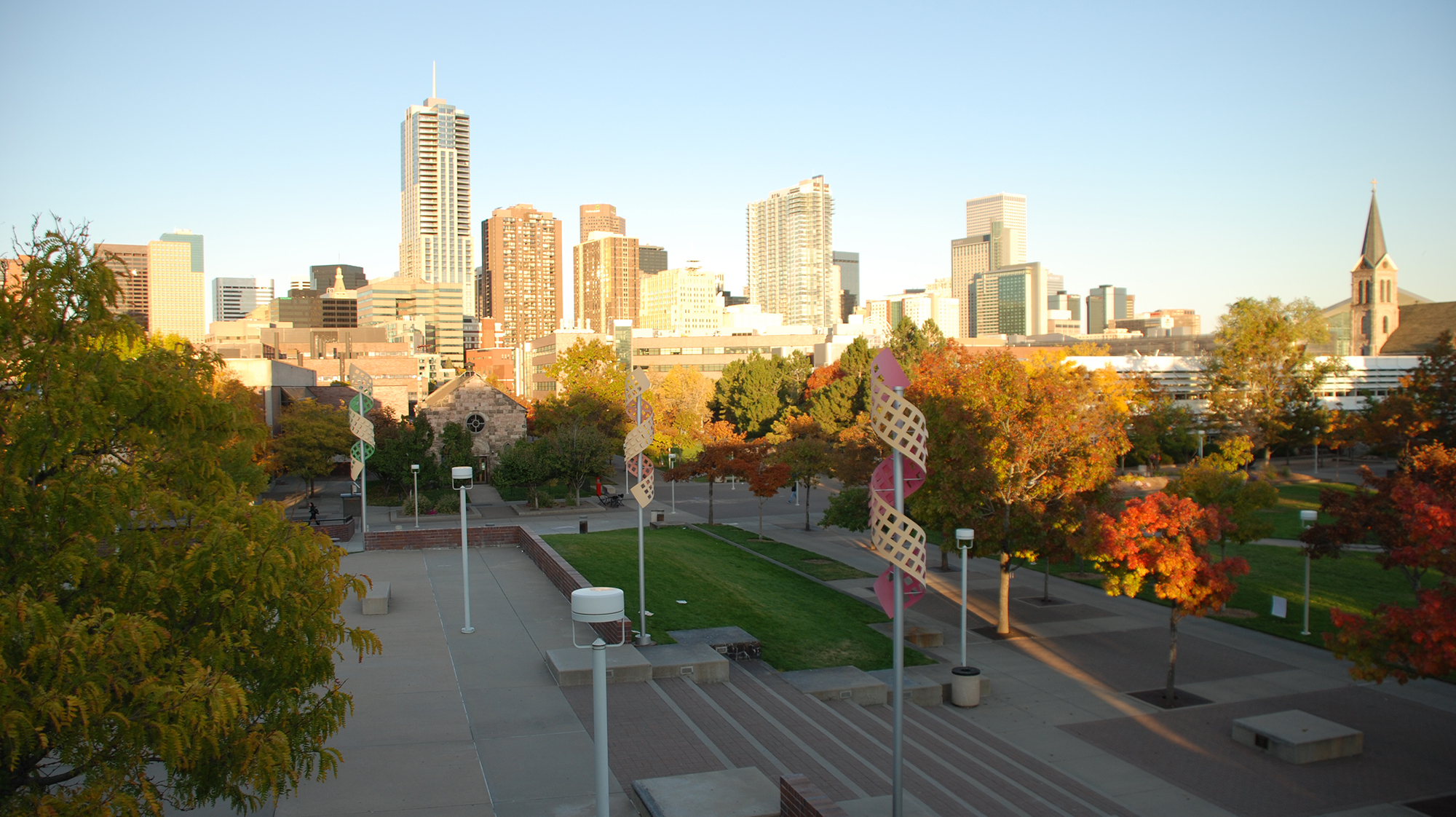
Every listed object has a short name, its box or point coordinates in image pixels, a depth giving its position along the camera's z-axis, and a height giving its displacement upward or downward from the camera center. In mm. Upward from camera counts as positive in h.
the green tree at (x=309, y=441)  46719 -2236
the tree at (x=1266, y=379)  59438 +817
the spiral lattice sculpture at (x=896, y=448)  10031 -621
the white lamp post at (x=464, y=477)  18188 -1614
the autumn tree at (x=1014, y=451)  21703 -1410
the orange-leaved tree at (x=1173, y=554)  18203 -3266
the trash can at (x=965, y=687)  18156 -5810
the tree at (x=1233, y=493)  25812 -2972
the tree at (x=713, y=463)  40406 -3041
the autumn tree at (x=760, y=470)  38000 -3190
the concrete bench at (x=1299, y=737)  15375 -5871
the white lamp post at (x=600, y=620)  8984 -2280
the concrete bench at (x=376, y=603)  20297 -4552
